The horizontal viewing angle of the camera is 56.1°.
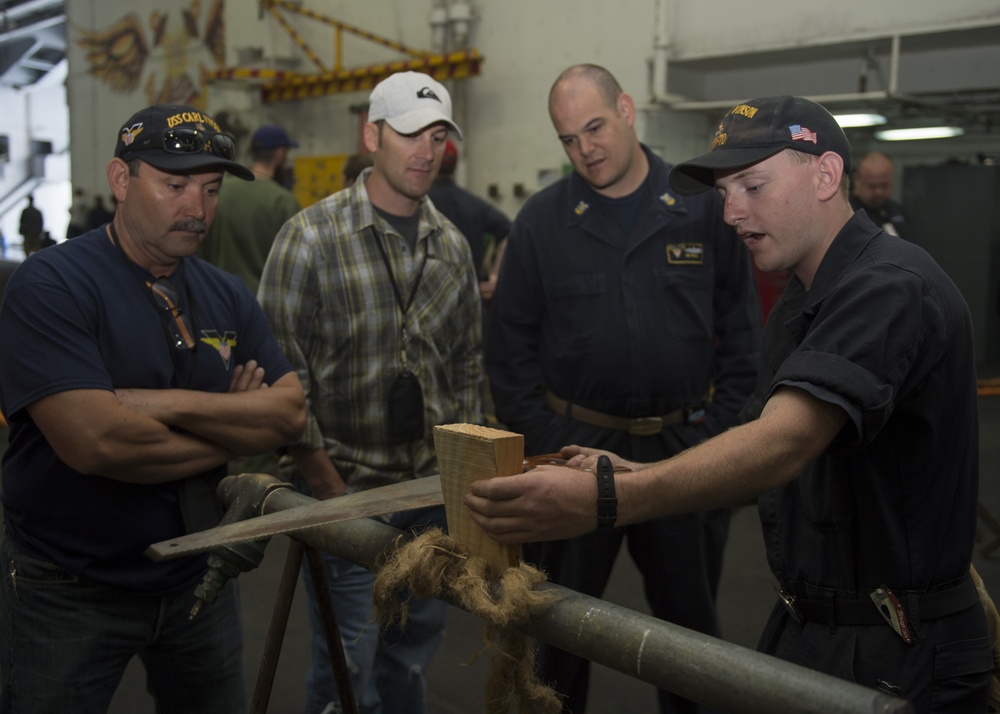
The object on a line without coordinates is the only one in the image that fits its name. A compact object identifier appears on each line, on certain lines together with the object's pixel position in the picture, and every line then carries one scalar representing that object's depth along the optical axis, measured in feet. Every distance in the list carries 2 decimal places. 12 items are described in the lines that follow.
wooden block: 4.34
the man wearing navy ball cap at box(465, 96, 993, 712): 4.84
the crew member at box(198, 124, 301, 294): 16.83
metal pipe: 3.25
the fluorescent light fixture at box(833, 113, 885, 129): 26.47
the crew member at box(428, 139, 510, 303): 16.43
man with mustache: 6.43
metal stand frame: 6.02
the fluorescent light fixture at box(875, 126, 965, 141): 30.49
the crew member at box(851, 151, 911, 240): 20.17
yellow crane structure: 30.58
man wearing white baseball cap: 9.43
